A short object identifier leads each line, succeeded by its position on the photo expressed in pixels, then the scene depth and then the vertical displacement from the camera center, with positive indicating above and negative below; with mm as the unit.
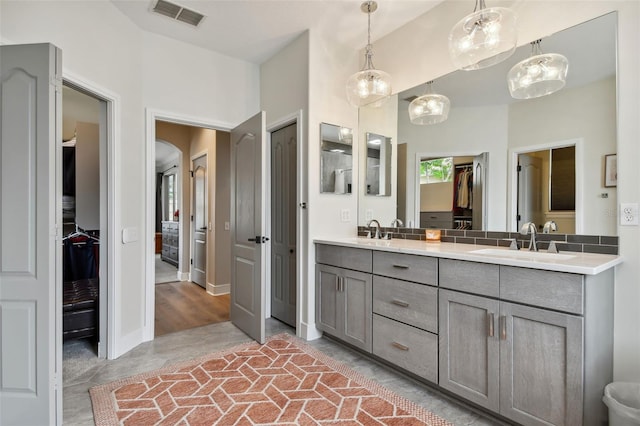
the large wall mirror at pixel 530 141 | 1858 +510
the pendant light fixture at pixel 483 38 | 1790 +1018
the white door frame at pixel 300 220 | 3072 -89
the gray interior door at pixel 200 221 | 5098 -173
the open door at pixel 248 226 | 2869 -147
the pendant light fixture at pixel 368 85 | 2613 +1046
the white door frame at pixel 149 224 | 3027 -126
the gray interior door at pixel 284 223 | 3373 -130
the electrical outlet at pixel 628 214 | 1704 -8
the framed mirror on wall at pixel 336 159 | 3105 +525
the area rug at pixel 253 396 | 1836 -1194
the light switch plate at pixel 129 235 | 2774 -213
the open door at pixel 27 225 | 1716 -80
